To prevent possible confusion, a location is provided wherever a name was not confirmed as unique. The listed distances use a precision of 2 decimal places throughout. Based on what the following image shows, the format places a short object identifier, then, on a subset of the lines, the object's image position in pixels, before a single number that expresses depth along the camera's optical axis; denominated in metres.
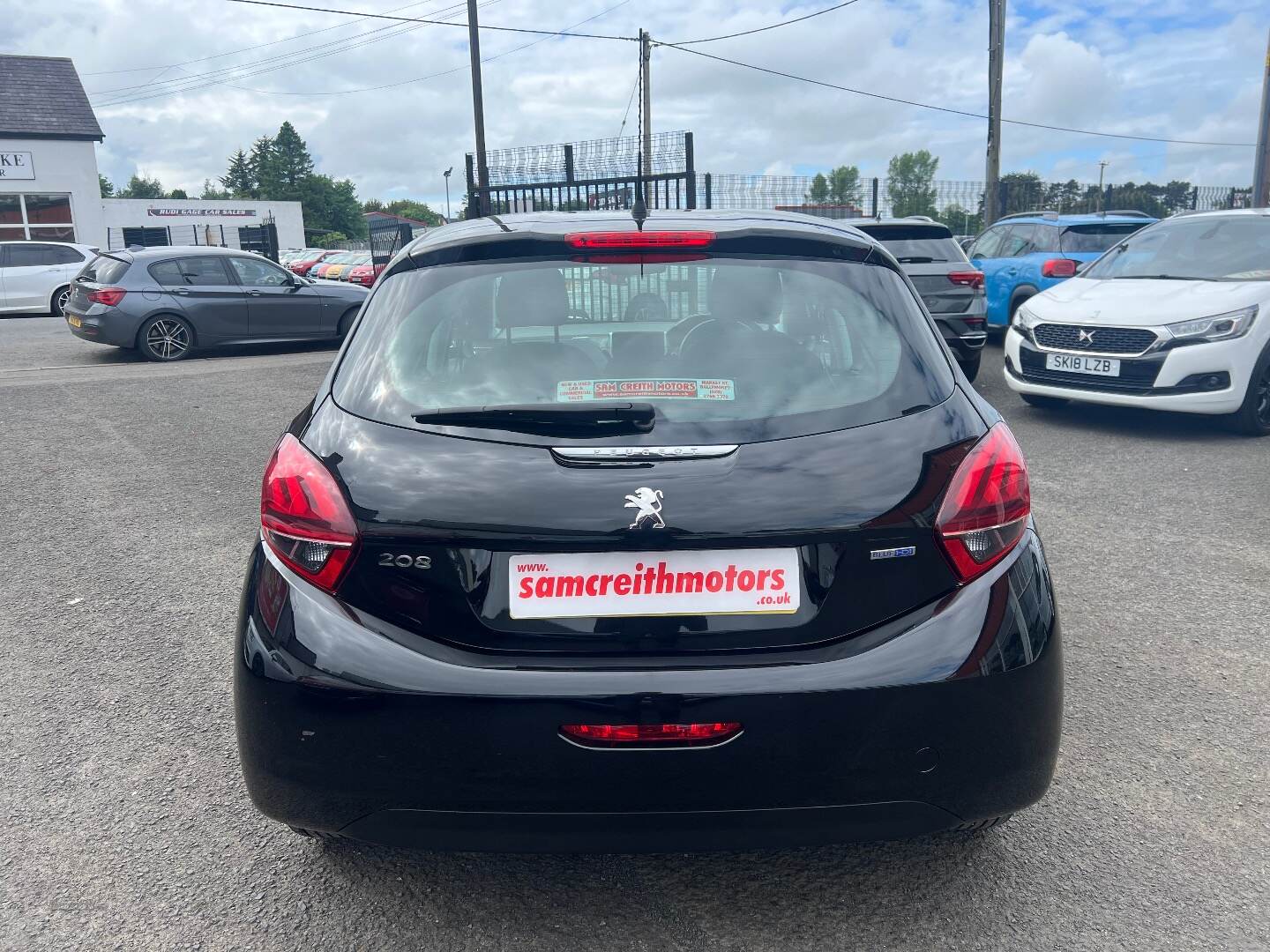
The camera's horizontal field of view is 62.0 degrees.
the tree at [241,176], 131.50
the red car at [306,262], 42.59
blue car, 11.56
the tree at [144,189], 136.62
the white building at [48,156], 35.78
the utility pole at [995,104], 19.89
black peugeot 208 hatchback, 1.96
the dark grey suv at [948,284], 9.30
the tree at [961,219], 22.47
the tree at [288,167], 127.50
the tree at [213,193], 140.00
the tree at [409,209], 147.20
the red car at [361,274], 33.88
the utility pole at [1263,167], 16.73
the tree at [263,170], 127.18
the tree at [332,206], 124.44
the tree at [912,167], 120.69
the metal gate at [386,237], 17.16
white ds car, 7.38
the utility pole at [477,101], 26.27
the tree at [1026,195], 25.09
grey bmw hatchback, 13.27
